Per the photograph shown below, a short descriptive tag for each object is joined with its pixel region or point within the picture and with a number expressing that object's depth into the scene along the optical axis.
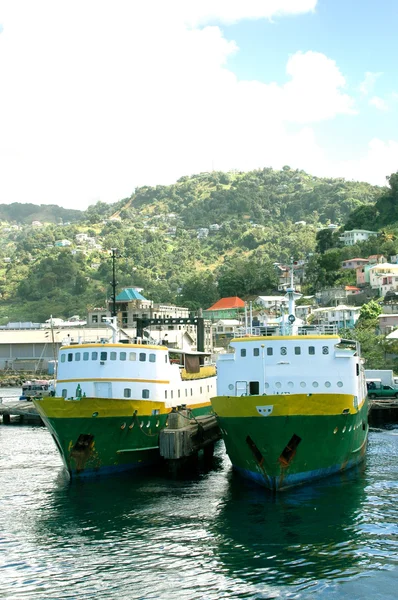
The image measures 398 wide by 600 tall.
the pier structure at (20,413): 64.81
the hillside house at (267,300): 143.38
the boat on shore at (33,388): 79.02
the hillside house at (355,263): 145.12
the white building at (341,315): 109.93
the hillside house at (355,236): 165.12
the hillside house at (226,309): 150.12
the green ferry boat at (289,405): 31.52
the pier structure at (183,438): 37.56
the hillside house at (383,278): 127.44
